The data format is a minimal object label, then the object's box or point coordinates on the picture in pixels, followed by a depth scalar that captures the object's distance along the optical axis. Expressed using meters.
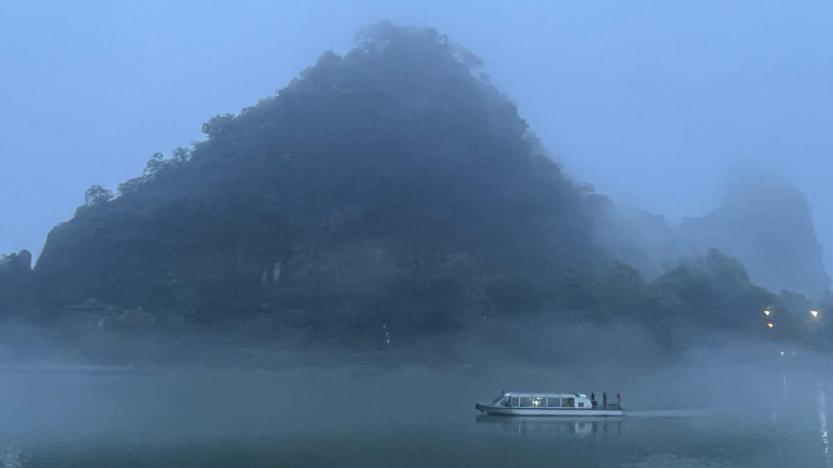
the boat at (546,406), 39.75
